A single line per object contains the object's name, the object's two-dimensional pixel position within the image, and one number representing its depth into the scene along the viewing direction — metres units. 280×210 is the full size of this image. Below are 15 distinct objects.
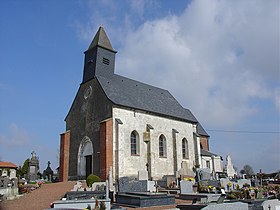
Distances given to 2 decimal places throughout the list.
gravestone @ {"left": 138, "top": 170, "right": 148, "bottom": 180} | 20.66
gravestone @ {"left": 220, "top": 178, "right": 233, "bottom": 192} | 19.21
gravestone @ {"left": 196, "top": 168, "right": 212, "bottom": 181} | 22.35
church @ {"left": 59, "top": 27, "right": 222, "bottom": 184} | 22.55
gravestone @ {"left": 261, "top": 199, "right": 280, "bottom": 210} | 9.39
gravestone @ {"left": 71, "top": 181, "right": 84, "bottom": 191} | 17.60
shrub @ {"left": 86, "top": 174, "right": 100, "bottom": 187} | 19.12
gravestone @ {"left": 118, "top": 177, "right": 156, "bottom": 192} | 16.22
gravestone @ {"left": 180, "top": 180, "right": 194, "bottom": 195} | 16.14
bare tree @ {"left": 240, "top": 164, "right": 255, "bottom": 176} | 48.53
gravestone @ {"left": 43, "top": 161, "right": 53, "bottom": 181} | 31.55
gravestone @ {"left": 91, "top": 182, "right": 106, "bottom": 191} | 17.69
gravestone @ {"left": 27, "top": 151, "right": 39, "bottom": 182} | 27.33
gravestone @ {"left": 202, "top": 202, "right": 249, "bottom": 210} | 8.16
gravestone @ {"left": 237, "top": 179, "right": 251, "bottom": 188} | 21.79
